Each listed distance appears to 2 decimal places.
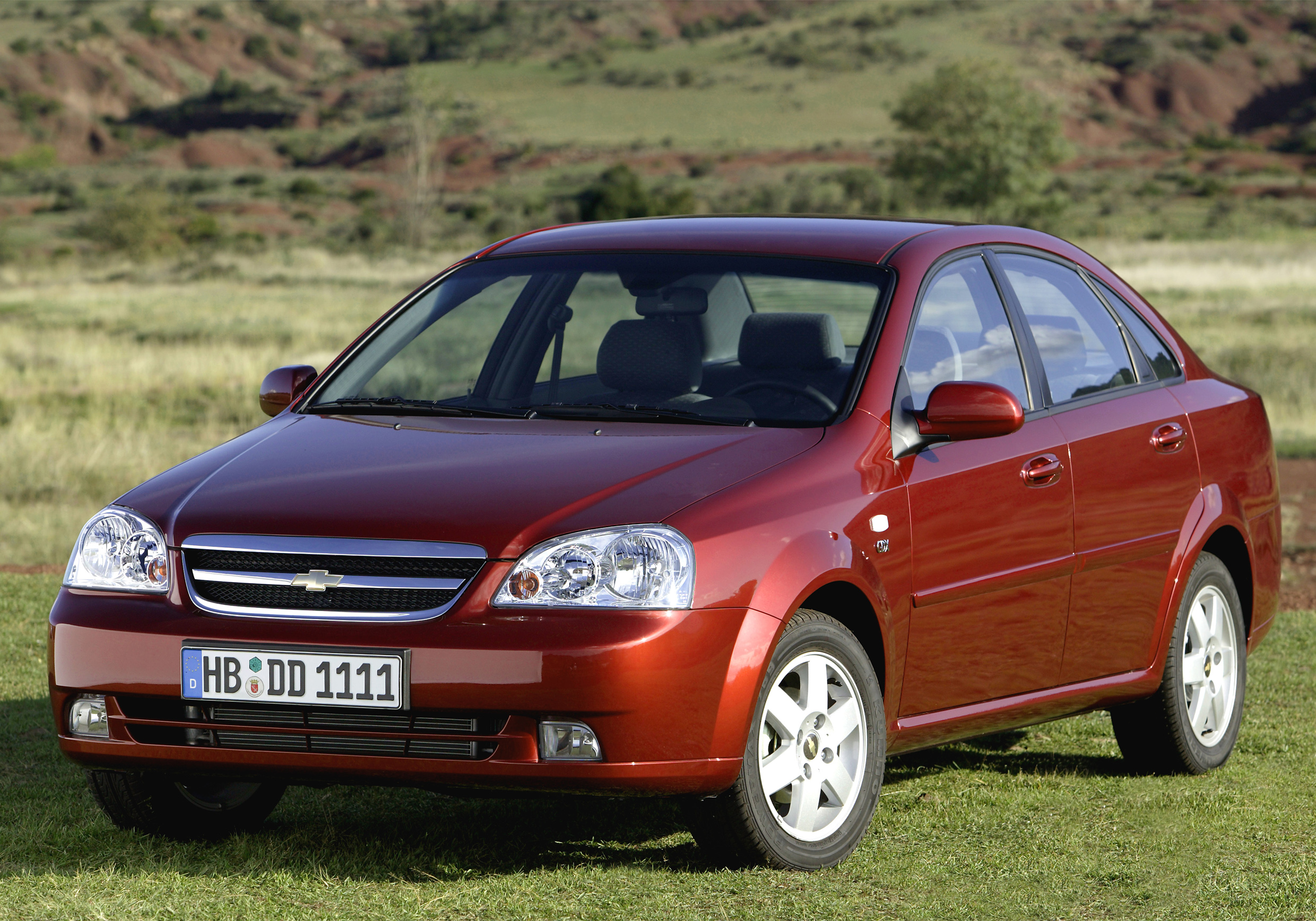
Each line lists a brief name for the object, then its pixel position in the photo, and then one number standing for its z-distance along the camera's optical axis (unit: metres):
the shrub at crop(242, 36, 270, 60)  166.75
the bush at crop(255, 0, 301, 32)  174.62
